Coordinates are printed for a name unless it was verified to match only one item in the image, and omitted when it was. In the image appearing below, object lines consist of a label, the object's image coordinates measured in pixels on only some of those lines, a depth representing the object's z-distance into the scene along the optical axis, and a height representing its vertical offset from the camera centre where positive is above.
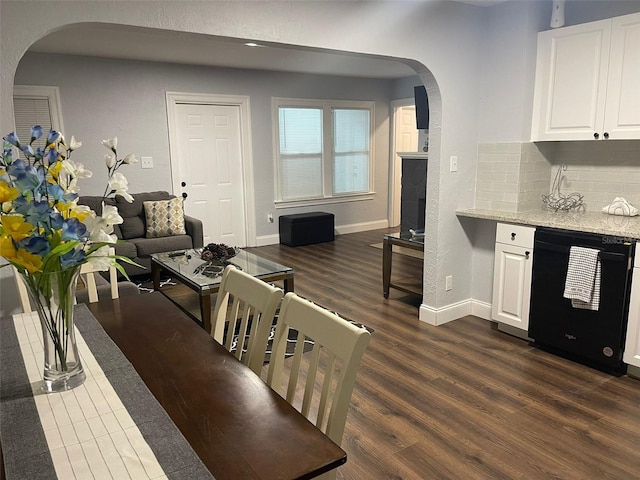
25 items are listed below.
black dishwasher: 2.81 -0.97
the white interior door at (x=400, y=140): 7.94 +0.20
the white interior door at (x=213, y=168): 6.14 -0.17
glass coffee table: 3.35 -0.90
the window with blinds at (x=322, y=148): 7.00 +0.08
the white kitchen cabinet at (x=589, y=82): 2.97 +0.44
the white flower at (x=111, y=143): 1.25 +0.03
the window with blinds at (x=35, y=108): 5.12 +0.53
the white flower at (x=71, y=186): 1.21 -0.07
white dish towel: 2.89 -0.77
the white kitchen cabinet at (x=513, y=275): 3.32 -0.88
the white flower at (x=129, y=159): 1.29 -0.01
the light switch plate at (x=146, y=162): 5.85 -0.08
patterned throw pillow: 5.27 -0.68
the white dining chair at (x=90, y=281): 2.23 -0.58
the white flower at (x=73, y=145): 1.26 +0.03
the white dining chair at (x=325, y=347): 1.26 -0.55
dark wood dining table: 1.03 -0.64
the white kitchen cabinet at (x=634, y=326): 2.76 -1.02
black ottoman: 6.76 -1.06
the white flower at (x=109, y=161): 1.26 -0.01
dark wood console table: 4.10 -0.90
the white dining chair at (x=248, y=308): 1.63 -0.55
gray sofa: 4.96 -0.86
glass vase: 1.19 -0.43
